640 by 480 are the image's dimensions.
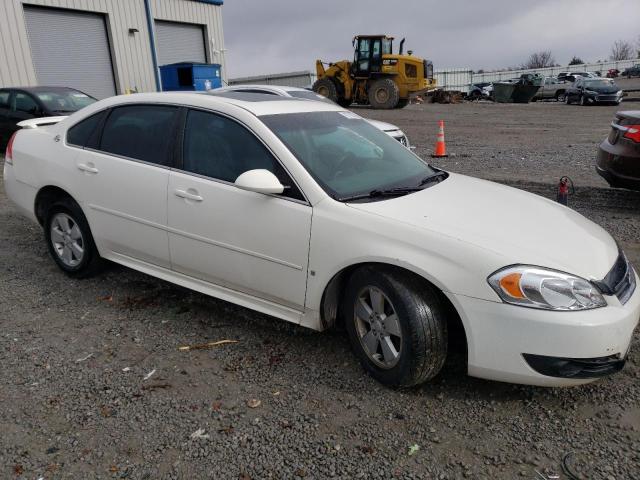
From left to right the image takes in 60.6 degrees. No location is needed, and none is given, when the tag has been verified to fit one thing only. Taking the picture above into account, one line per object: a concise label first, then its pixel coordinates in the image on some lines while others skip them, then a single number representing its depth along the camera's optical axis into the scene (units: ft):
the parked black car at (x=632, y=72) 197.98
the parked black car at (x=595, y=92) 91.81
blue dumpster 63.16
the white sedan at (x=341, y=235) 8.79
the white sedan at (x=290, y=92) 27.25
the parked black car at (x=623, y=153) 20.13
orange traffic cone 36.20
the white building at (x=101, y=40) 53.98
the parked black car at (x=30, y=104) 36.65
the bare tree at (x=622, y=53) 352.28
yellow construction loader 79.97
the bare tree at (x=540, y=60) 335.32
